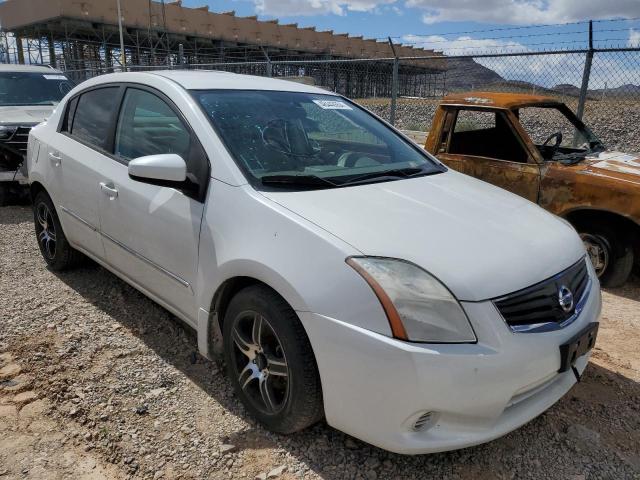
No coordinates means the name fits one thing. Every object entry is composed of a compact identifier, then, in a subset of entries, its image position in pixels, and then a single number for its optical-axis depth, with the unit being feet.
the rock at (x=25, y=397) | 9.07
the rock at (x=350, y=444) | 7.99
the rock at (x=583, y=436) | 8.28
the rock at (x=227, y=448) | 7.88
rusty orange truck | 14.69
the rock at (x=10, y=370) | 9.73
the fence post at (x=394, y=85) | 28.30
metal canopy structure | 96.99
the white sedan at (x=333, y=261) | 6.51
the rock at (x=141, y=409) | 8.72
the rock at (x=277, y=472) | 7.43
